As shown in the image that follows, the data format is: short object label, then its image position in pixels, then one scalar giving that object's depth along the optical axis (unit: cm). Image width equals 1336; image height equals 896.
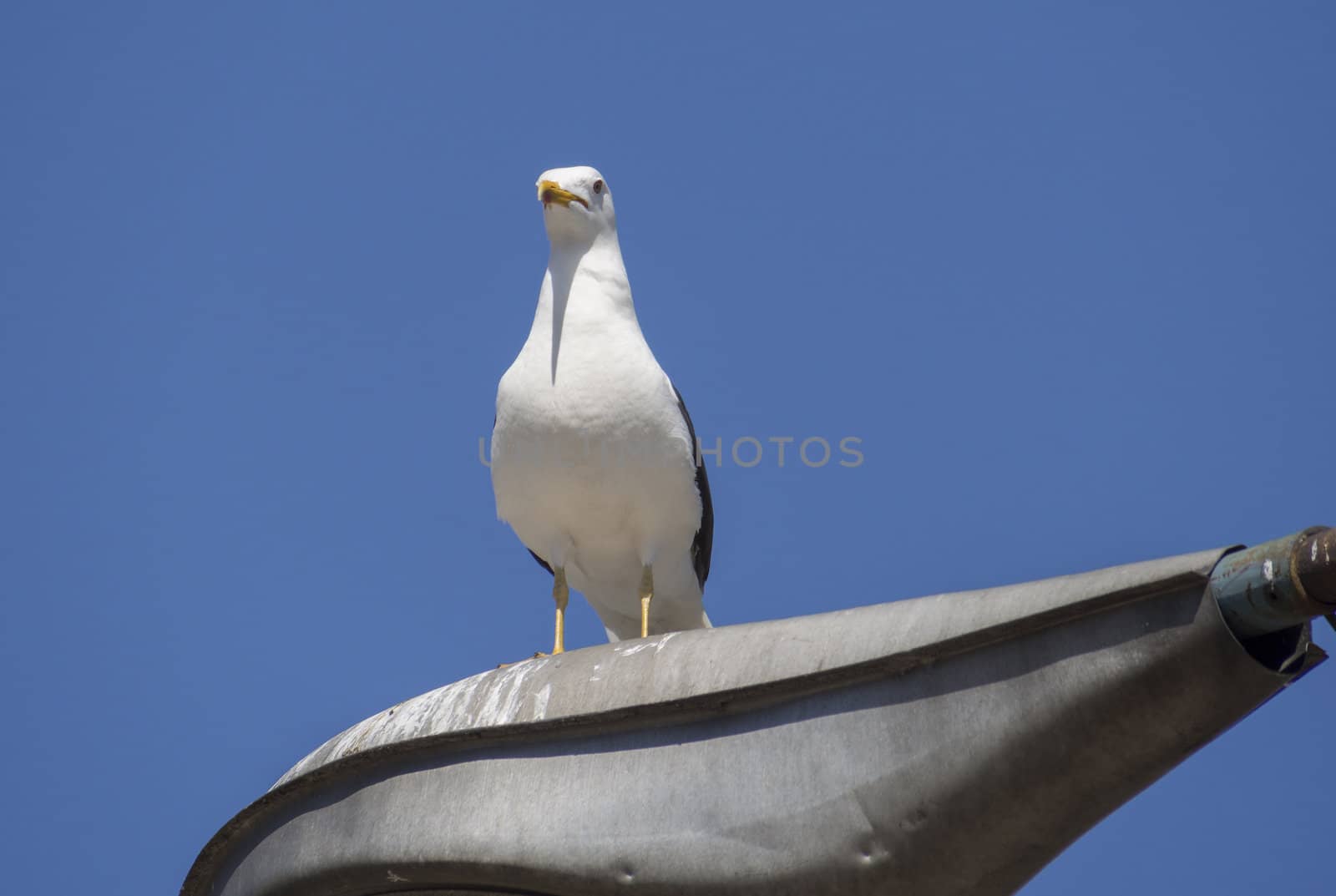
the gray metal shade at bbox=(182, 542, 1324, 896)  1107
